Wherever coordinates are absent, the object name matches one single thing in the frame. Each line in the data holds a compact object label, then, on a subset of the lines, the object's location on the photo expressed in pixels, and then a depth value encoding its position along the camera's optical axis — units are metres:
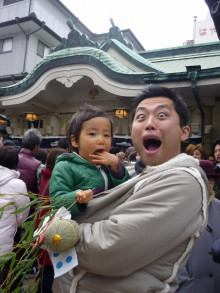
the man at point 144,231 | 1.14
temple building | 7.09
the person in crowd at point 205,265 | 2.13
